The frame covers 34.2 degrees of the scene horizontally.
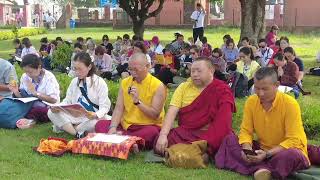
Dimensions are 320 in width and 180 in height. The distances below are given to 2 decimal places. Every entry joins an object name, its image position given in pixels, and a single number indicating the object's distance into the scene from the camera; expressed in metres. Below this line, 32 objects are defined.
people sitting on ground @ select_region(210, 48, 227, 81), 10.06
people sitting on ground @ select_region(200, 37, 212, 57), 12.32
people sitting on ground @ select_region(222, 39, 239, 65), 12.67
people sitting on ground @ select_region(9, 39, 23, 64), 15.19
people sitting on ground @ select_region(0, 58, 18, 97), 7.52
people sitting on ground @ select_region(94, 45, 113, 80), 12.25
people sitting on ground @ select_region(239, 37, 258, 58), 11.50
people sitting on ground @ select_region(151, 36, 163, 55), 12.81
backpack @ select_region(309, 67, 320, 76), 12.68
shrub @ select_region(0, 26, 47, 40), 28.22
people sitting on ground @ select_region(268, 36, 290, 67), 11.93
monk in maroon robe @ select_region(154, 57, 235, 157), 5.58
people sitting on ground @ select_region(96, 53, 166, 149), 5.98
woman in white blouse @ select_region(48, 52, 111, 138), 6.54
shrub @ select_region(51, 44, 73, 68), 13.44
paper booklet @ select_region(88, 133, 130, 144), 5.59
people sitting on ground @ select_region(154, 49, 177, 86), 11.22
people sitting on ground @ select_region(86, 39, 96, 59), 13.69
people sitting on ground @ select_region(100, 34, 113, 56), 14.45
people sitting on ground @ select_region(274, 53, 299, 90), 9.09
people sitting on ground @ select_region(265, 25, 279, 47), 15.70
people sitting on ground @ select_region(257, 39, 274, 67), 11.42
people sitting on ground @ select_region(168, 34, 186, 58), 13.20
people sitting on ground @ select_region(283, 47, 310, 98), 9.57
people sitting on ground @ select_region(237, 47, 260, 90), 9.46
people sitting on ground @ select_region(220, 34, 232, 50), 13.06
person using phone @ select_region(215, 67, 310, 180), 4.85
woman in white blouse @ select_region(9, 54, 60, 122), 7.12
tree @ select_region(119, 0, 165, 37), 17.80
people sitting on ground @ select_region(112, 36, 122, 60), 13.99
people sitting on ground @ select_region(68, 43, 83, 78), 12.61
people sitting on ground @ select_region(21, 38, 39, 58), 14.30
